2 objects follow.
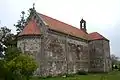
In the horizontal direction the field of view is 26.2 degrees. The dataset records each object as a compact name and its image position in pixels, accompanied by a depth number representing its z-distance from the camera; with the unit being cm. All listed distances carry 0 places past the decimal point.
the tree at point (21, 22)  6205
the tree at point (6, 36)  5993
